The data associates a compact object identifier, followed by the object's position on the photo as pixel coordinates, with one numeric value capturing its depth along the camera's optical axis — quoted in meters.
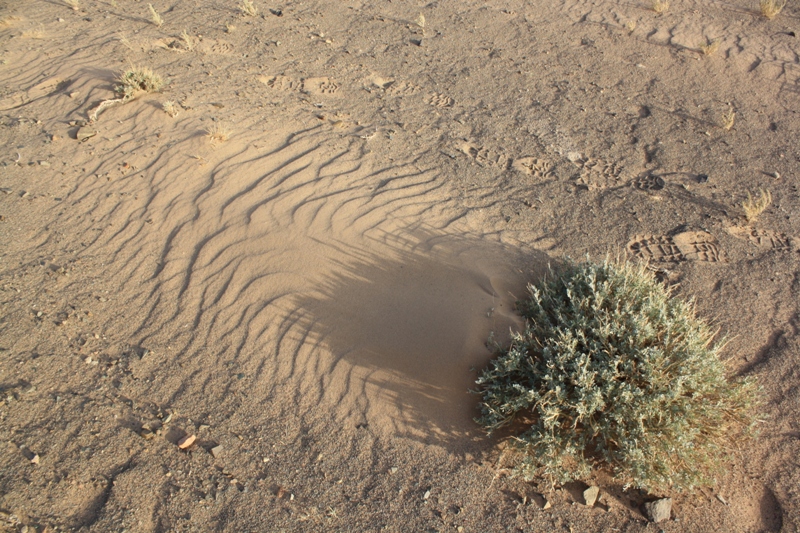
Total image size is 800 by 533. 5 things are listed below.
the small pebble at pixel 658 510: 2.93
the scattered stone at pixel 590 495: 2.99
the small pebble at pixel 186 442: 3.18
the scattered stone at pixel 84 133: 5.52
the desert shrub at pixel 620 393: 2.91
